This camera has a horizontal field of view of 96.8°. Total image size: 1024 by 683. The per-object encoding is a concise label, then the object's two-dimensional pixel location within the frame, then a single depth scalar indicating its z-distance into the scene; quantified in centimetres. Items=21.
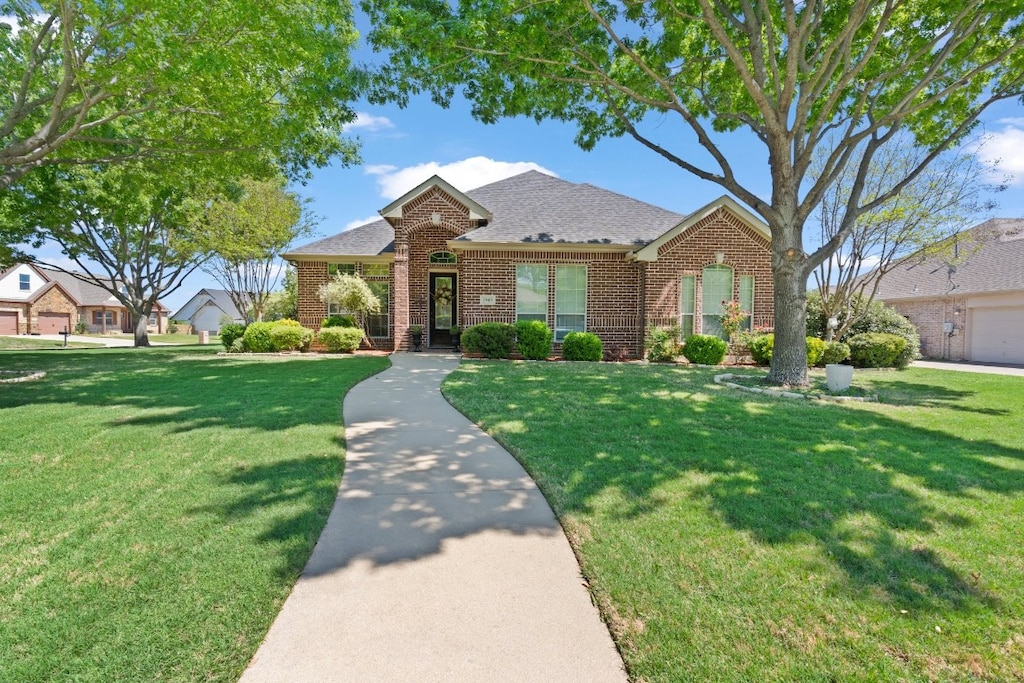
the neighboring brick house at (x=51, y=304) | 3797
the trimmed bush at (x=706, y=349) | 1367
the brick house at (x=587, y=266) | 1473
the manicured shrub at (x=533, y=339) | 1376
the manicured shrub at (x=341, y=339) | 1569
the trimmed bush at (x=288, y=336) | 1573
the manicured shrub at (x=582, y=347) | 1398
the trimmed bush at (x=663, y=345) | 1415
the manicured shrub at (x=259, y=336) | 1602
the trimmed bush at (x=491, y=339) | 1364
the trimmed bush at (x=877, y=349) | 1356
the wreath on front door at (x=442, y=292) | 1709
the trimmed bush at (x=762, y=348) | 1360
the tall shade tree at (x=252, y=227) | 1825
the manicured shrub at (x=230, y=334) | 1686
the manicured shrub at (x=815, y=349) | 1326
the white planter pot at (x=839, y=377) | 873
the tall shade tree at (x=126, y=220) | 1670
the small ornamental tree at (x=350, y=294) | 1573
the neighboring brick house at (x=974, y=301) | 1831
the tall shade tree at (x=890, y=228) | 1284
